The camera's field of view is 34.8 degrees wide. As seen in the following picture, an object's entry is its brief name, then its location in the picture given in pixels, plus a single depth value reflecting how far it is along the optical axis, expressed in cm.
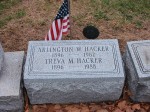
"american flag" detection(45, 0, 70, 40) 374
